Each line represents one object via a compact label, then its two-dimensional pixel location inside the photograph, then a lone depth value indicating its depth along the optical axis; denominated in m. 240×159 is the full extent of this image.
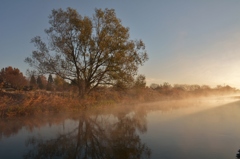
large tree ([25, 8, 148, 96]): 22.84
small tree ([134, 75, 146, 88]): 25.28
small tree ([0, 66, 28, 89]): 59.63
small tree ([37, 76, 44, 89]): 73.56
